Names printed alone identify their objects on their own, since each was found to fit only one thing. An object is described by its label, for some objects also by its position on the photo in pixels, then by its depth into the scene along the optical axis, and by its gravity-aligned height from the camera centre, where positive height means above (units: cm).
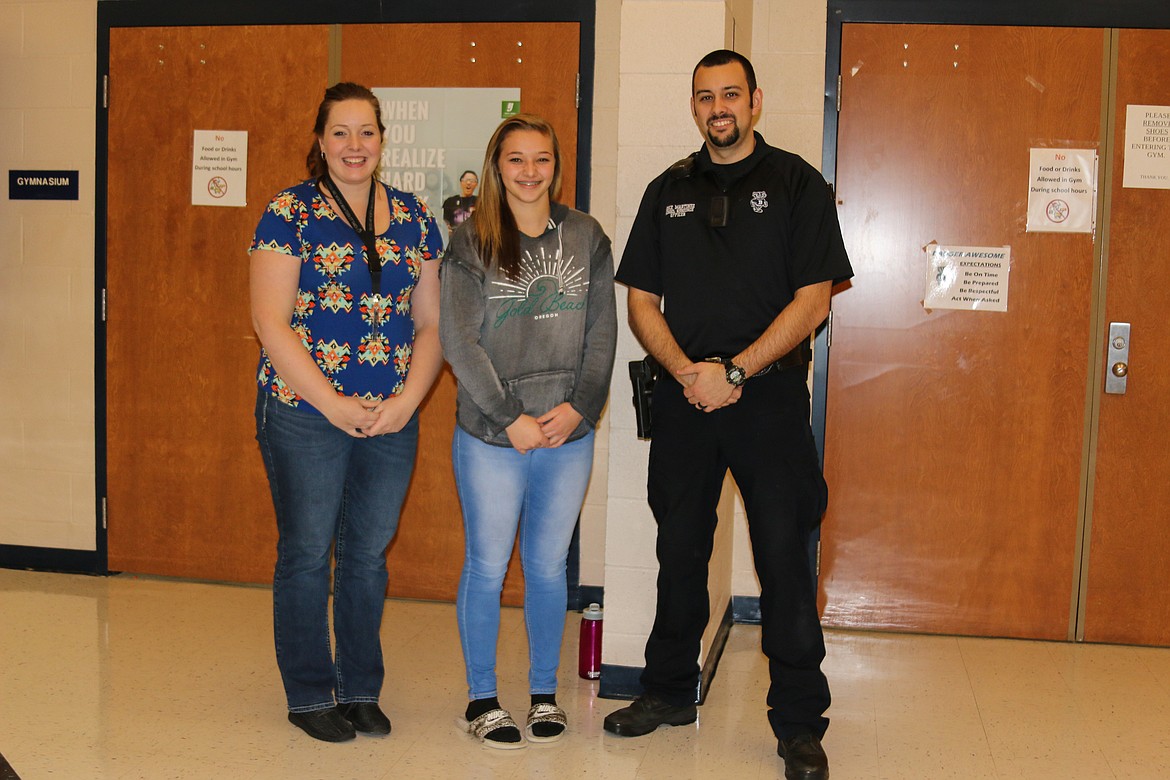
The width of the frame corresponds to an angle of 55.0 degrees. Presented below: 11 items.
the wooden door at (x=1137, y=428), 383 -41
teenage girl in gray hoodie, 279 -22
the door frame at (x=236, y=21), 407 +98
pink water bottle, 342 -108
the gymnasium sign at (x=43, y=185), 445 +35
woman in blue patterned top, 276 -25
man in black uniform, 276 -14
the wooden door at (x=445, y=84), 409 +75
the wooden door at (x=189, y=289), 427 -4
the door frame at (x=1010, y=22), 380 +97
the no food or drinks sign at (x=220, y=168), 430 +43
